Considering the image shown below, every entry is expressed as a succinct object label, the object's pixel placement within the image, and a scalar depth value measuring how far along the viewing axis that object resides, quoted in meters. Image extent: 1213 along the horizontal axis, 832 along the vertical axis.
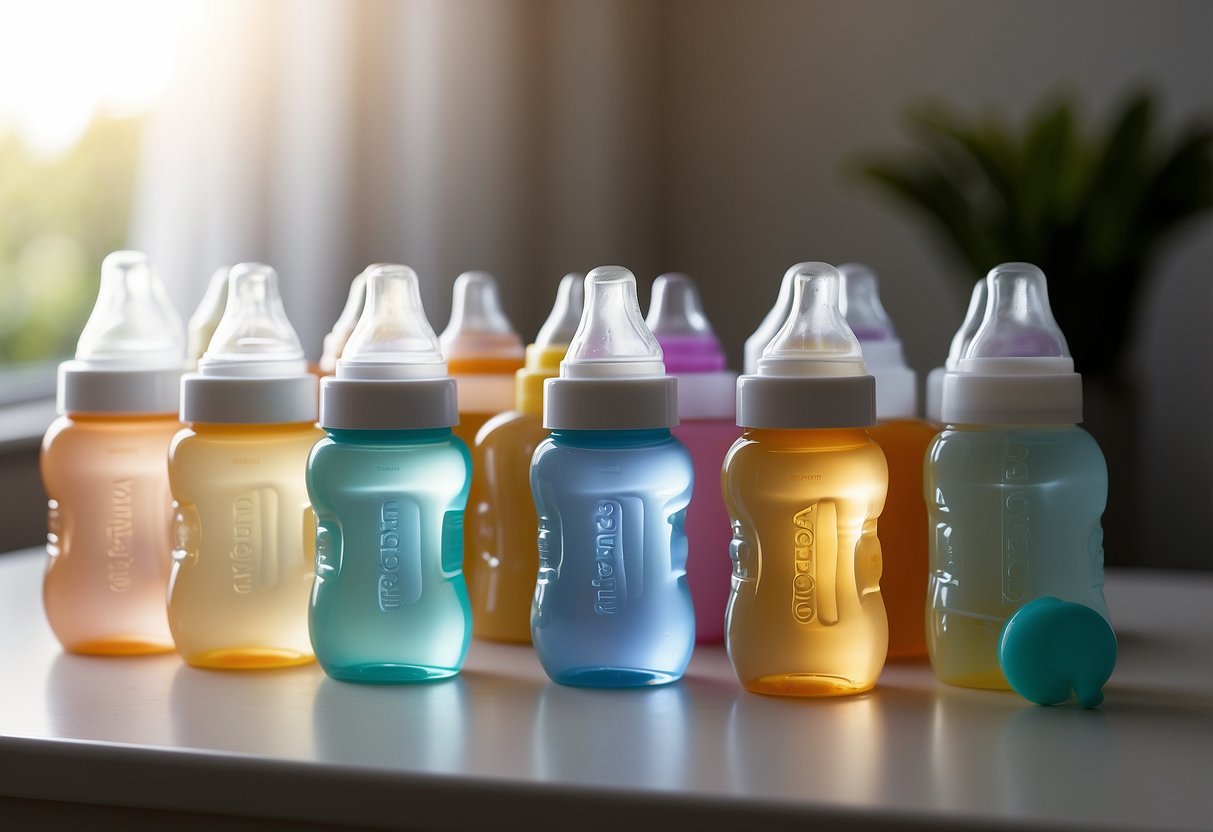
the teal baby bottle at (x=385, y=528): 1.00
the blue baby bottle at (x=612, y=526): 0.99
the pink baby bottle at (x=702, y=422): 1.06
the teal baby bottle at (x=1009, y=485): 0.99
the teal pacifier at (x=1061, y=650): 0.96
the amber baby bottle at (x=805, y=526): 0.98
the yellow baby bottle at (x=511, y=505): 1.07
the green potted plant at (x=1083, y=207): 2.04
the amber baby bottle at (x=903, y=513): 1.04
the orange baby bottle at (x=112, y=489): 1.06
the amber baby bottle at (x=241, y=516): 1.03
